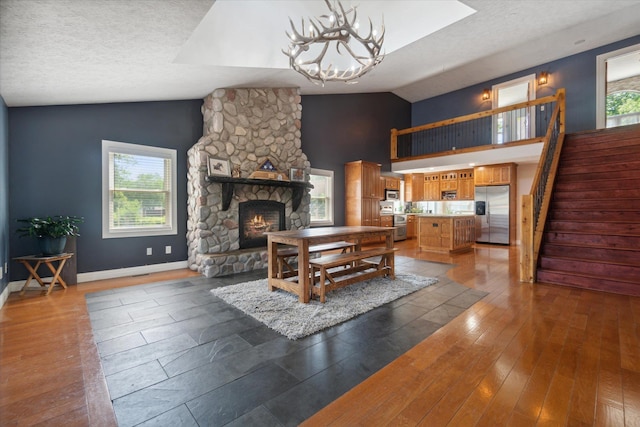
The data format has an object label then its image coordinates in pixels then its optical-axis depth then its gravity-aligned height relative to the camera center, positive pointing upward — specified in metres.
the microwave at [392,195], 8.30 +0.38
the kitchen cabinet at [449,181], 8.73 +0.83
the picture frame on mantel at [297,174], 5.54 +0.66
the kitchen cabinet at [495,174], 7.49 +0.91
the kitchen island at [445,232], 6.33 -0.58
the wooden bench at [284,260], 3.73 -0.71
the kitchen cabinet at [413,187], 9.27 +0.67
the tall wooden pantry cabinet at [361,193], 7.26 +0.38
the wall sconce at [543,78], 7.22 +3.29
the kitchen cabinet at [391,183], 8.41 +0.75
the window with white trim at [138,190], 4.22 +0.28
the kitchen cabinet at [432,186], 9.09 +0.69
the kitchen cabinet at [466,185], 8.38 +0.68
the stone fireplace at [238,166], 4.61 +0.76
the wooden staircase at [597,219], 3.58 -0.17
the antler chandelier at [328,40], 2.63 +1.63
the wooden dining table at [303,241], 3.08 -0.39
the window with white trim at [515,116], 7.58 +2.56
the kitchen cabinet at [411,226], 9.05 -0.59
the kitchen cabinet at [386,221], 7.96 -0.37
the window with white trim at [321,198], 6.95 +0.25
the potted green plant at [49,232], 3.39 -0.29
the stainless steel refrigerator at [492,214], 7.60 -0.18
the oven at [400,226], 8.43 -0.55
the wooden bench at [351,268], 3.17 -0.86
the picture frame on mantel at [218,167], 4.56 +0.67
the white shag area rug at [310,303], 2.56 -1.03
